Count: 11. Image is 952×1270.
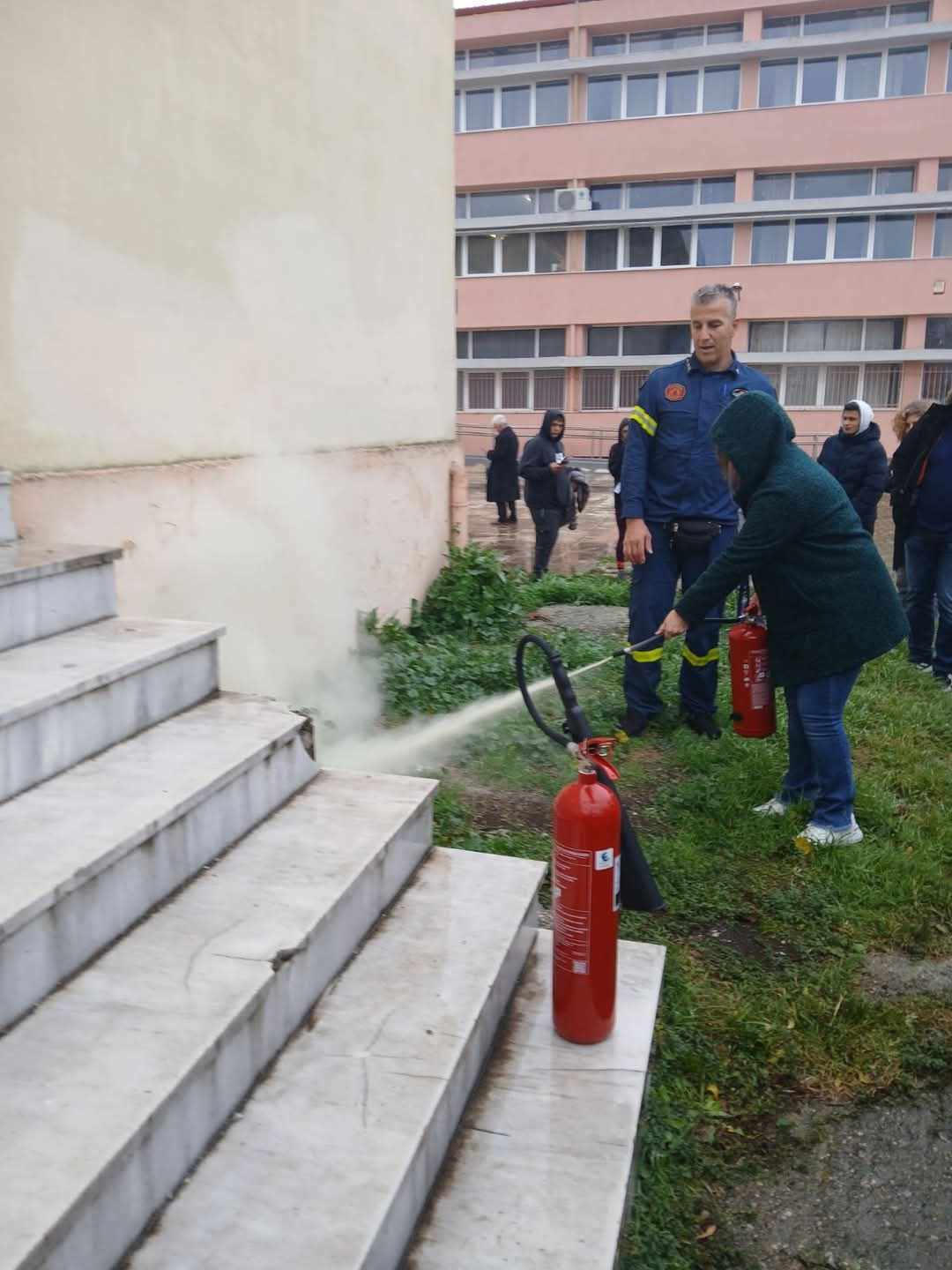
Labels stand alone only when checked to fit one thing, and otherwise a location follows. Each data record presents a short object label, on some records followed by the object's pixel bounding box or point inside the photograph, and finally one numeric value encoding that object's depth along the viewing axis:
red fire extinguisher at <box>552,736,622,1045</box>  2.42
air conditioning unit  31.08
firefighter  5.19
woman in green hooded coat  3.85
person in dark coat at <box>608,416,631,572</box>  10.98
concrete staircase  1.79
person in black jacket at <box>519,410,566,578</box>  11.07
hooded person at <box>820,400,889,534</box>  8.66
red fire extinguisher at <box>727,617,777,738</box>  4.32
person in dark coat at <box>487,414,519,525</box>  15.64
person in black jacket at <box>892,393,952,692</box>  6.40
